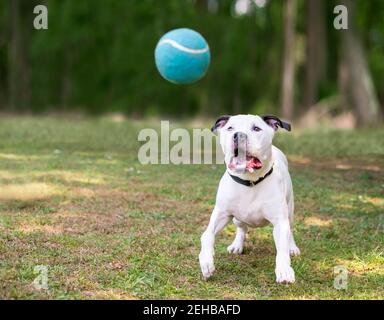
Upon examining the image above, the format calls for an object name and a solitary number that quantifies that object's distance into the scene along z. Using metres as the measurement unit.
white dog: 4.72
